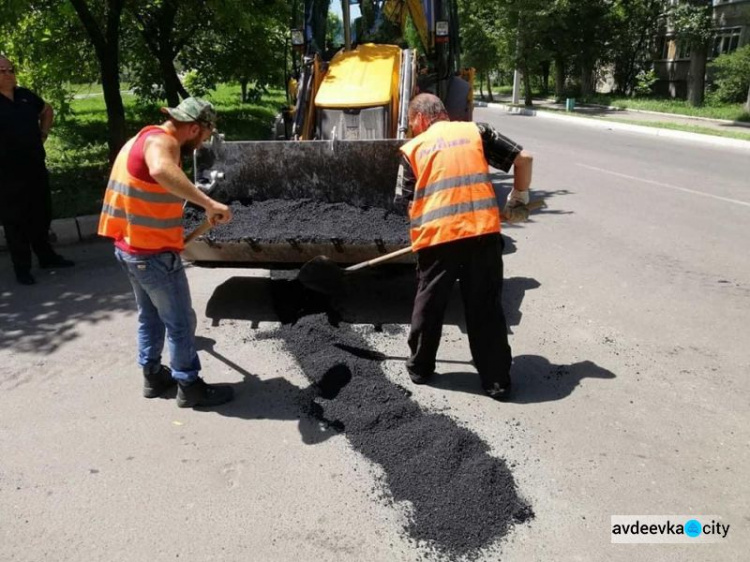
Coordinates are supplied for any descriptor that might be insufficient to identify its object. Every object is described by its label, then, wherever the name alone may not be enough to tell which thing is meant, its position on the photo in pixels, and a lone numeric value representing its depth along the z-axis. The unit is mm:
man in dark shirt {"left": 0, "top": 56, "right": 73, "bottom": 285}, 5312
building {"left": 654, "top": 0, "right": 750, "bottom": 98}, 25172
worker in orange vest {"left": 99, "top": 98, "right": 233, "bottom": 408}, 3055
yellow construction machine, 4539
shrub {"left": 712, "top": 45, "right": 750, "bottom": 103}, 20719
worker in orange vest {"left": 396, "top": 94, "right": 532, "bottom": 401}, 3320
